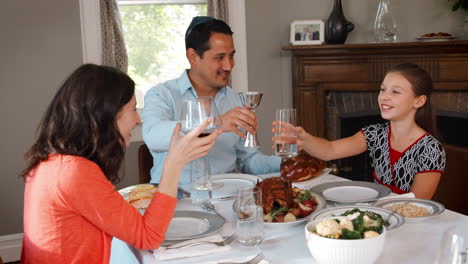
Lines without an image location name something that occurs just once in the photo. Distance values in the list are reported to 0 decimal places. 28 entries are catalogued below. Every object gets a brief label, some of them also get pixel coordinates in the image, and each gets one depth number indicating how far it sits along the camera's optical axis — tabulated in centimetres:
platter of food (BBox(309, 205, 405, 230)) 132
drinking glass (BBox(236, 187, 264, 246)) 131
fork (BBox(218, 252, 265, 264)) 120
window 375
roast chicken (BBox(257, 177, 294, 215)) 147
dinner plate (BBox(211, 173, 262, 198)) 181
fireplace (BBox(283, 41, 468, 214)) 354
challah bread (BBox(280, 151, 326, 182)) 190
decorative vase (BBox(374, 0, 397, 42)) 367
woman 130
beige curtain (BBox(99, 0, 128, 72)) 349
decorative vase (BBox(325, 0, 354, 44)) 368
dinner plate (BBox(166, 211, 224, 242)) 138
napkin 127
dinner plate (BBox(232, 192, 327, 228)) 140
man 237
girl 200
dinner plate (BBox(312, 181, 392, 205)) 165
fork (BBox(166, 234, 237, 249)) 131
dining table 123
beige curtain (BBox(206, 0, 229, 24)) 376
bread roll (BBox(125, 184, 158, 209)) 165
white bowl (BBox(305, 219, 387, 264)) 109
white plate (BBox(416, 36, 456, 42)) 347
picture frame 380
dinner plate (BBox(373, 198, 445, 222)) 147
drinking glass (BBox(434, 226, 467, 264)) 83
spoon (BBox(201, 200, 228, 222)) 164
